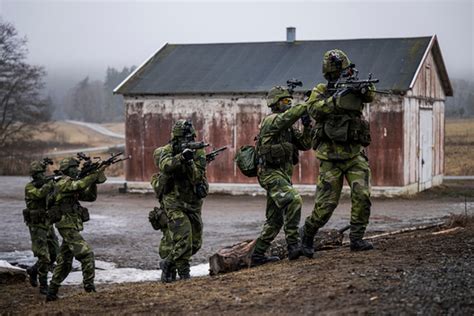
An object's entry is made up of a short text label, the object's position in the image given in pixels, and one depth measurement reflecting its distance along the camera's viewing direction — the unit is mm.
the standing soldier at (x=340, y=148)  9484
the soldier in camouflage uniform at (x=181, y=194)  10531
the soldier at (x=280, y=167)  10062
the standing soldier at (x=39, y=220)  11750
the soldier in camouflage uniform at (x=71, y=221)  10305
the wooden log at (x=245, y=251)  10805
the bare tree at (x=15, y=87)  44000
